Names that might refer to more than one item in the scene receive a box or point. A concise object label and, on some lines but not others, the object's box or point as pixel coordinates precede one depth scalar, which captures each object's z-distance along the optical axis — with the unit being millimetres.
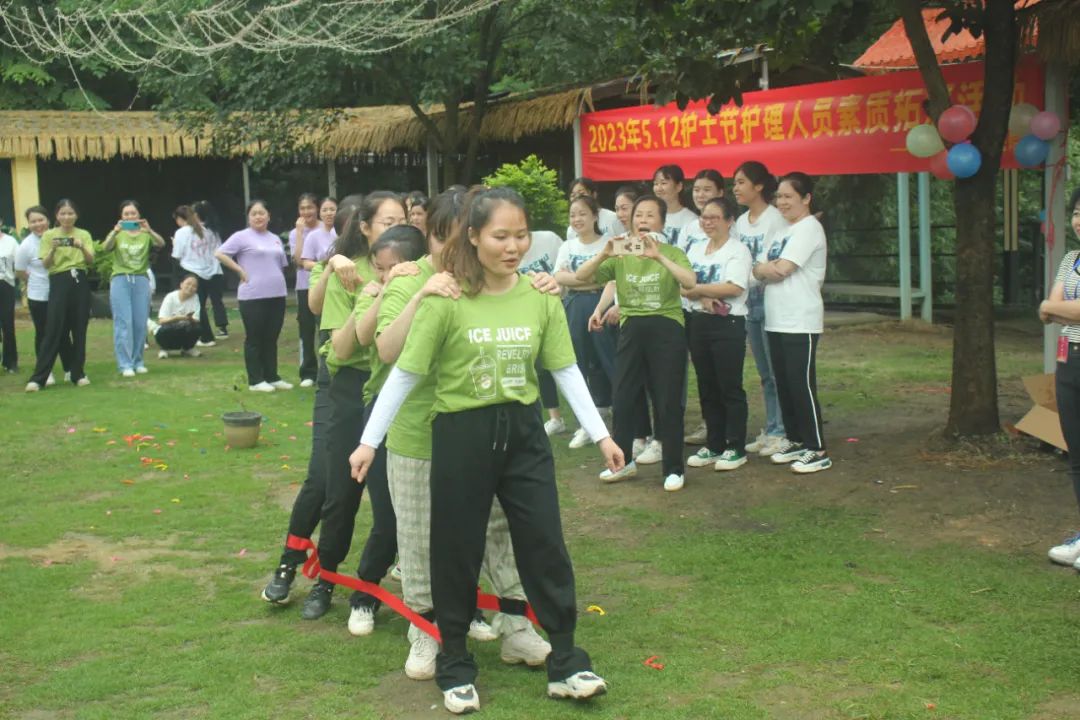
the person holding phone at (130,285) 13727
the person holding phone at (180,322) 15289
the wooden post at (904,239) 14711
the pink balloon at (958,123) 7855
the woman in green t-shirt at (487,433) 4539
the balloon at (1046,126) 8312
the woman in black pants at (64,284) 12812
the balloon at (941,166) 8211
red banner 9719
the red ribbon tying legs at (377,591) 4930
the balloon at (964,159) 7809
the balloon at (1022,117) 8492
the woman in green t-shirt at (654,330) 7762
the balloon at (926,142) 8266
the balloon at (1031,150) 8469
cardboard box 7738
